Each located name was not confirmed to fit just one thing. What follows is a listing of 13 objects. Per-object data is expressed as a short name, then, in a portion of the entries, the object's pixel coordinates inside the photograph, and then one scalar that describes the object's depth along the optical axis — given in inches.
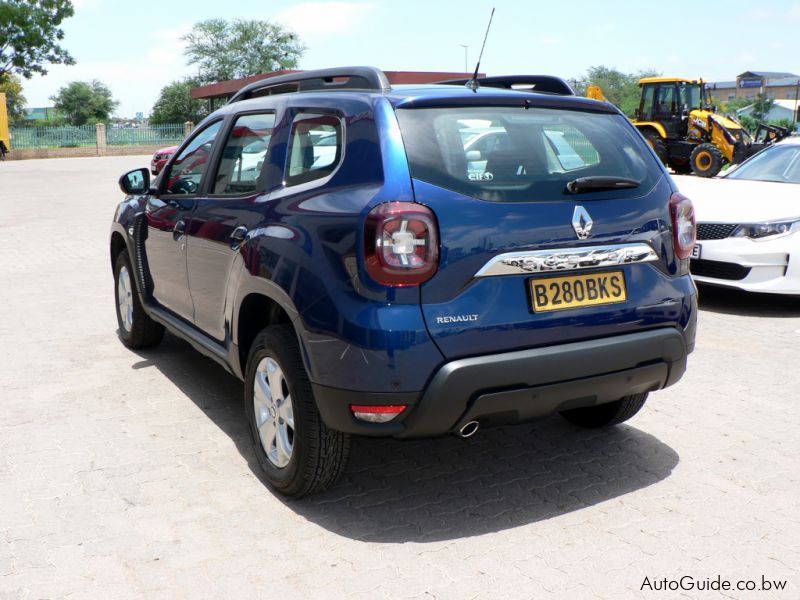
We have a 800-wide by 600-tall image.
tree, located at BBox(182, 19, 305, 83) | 3053.6
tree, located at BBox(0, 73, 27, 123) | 2708.4
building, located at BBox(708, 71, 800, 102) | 5900.6
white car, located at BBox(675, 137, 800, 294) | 295.3
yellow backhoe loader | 883.4
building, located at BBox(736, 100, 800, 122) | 4512.8
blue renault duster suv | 126.1
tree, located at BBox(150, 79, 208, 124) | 3041.3
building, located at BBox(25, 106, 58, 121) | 3038.4
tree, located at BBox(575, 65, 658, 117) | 3823.8
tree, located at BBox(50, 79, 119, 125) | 3181.6
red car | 850.1
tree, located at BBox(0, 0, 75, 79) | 2073.1
